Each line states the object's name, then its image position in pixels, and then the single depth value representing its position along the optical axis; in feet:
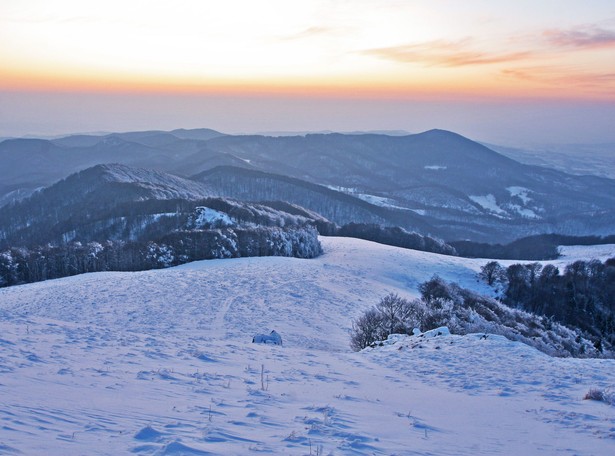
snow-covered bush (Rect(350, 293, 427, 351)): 97.81
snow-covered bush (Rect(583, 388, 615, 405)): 44.13
